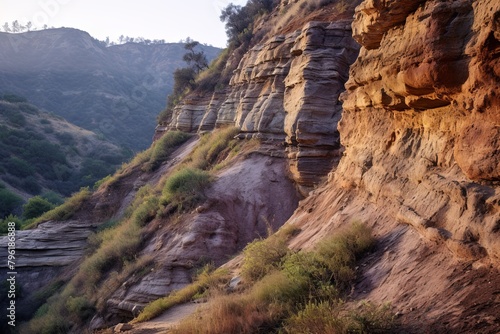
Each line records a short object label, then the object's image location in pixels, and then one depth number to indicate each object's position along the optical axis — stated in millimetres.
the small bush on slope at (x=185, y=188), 14609
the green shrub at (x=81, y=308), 12362
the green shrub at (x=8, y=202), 30578
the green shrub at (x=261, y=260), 7530
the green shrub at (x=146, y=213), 15815
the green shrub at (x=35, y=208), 27312
